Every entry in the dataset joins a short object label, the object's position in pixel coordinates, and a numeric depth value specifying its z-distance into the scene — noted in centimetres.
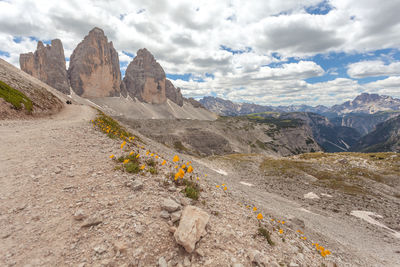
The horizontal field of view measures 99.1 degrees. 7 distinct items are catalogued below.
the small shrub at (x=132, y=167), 830
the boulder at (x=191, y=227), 485
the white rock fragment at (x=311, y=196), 3453
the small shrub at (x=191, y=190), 744
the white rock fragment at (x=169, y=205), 597
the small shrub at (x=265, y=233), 679
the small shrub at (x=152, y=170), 826
